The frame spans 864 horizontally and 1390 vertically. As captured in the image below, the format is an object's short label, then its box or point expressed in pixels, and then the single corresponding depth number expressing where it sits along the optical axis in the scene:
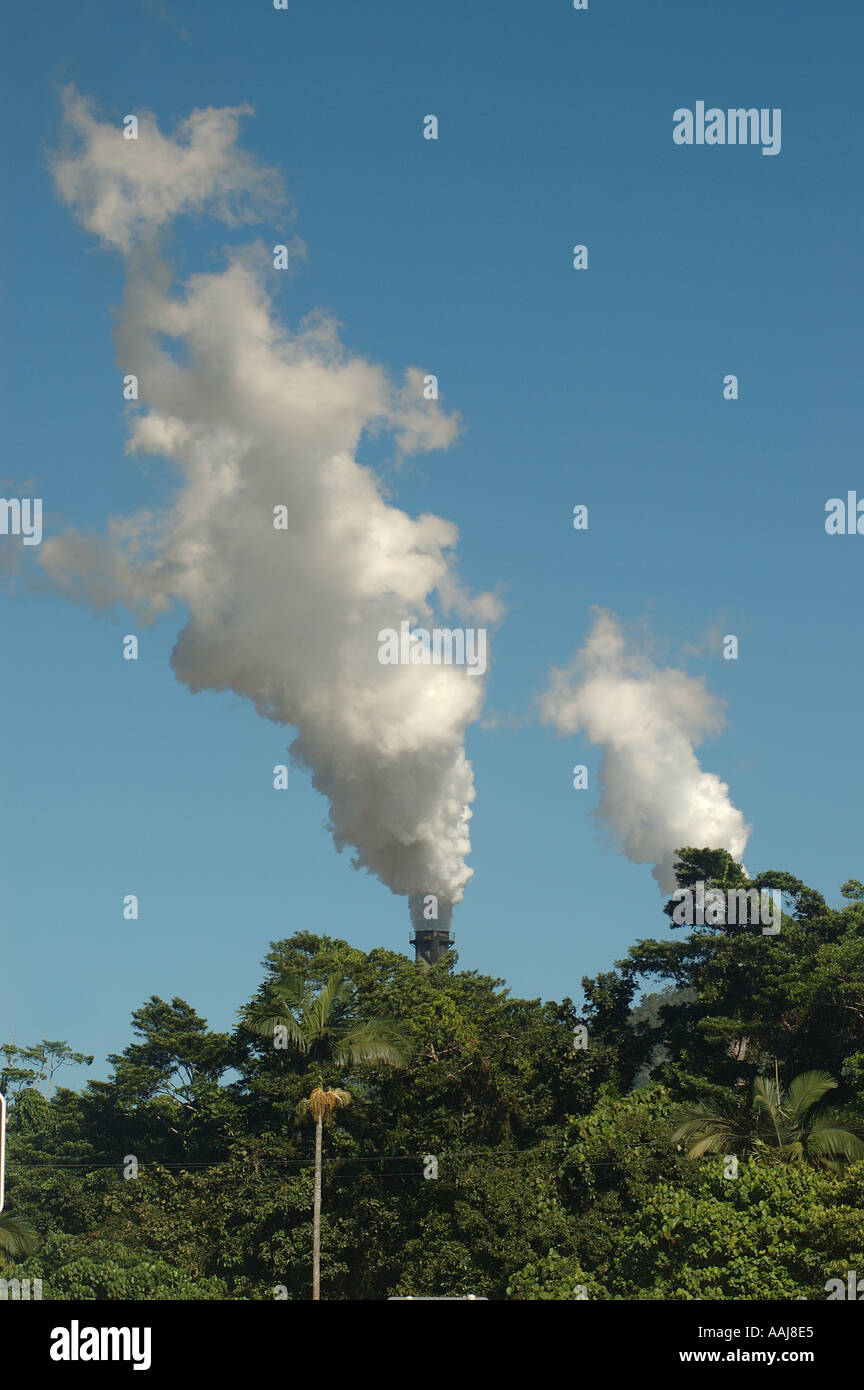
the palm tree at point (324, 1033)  51.38
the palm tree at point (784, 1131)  47.12
